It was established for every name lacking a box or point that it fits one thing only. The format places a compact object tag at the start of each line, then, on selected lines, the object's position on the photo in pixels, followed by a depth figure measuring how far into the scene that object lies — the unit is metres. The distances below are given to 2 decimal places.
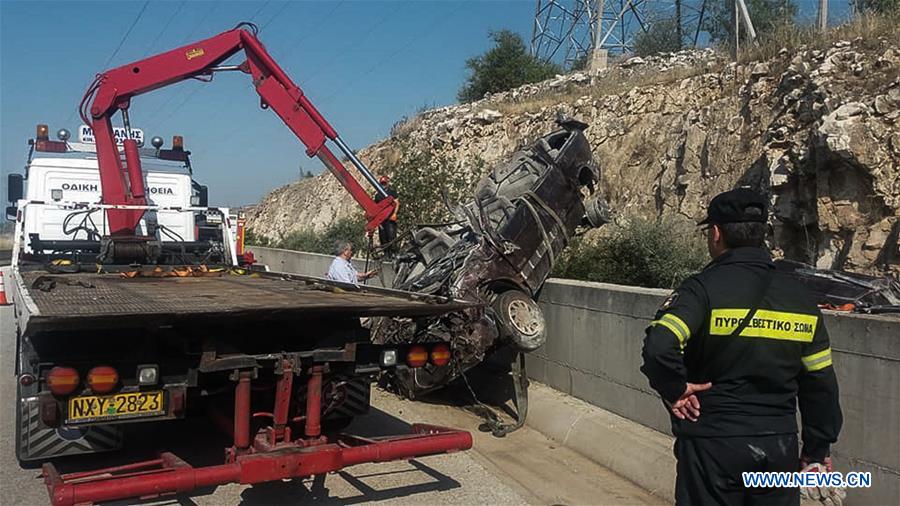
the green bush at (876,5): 12.93
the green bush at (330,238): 17.66
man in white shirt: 9.65
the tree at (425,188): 14.92
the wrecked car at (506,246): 6.98
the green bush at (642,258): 8.84
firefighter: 3.01
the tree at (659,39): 24.50
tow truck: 4.12
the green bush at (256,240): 27.40
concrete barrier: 4.37
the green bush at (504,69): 29.62
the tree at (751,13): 20.36
